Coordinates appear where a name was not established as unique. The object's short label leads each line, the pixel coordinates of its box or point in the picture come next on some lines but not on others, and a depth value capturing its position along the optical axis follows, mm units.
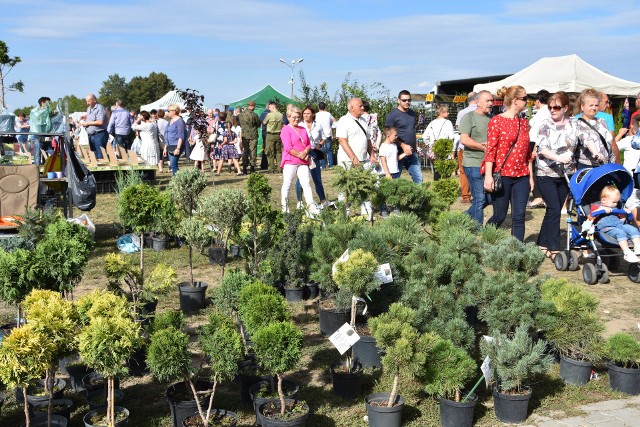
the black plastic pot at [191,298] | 6070
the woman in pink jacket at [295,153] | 8805
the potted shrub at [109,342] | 3195
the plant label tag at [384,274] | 4543
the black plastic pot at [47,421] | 3695
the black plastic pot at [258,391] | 3826
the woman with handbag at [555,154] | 7168
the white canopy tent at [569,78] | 17516
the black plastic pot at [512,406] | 3899
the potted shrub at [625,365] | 4328
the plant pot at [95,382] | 4164
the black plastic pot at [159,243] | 8602
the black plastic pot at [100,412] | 3600
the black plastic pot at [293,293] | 6277
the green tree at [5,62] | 33316
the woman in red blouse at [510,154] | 6941
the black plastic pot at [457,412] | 3773
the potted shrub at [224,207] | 5301
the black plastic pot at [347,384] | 4273
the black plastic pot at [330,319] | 5227
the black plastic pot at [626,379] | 4320
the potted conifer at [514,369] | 3877
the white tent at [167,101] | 33609
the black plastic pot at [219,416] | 3703
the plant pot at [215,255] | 7900
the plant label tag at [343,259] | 4422
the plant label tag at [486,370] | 3865
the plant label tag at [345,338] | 3992
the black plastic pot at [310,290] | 6332
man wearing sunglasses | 9242
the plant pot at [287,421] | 3541
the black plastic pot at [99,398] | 3937
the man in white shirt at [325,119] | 14116
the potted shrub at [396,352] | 3631
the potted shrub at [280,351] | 3510
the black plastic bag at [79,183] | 8297
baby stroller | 6812
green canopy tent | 26906
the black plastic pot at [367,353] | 4695
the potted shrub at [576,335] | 4445
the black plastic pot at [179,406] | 3734
